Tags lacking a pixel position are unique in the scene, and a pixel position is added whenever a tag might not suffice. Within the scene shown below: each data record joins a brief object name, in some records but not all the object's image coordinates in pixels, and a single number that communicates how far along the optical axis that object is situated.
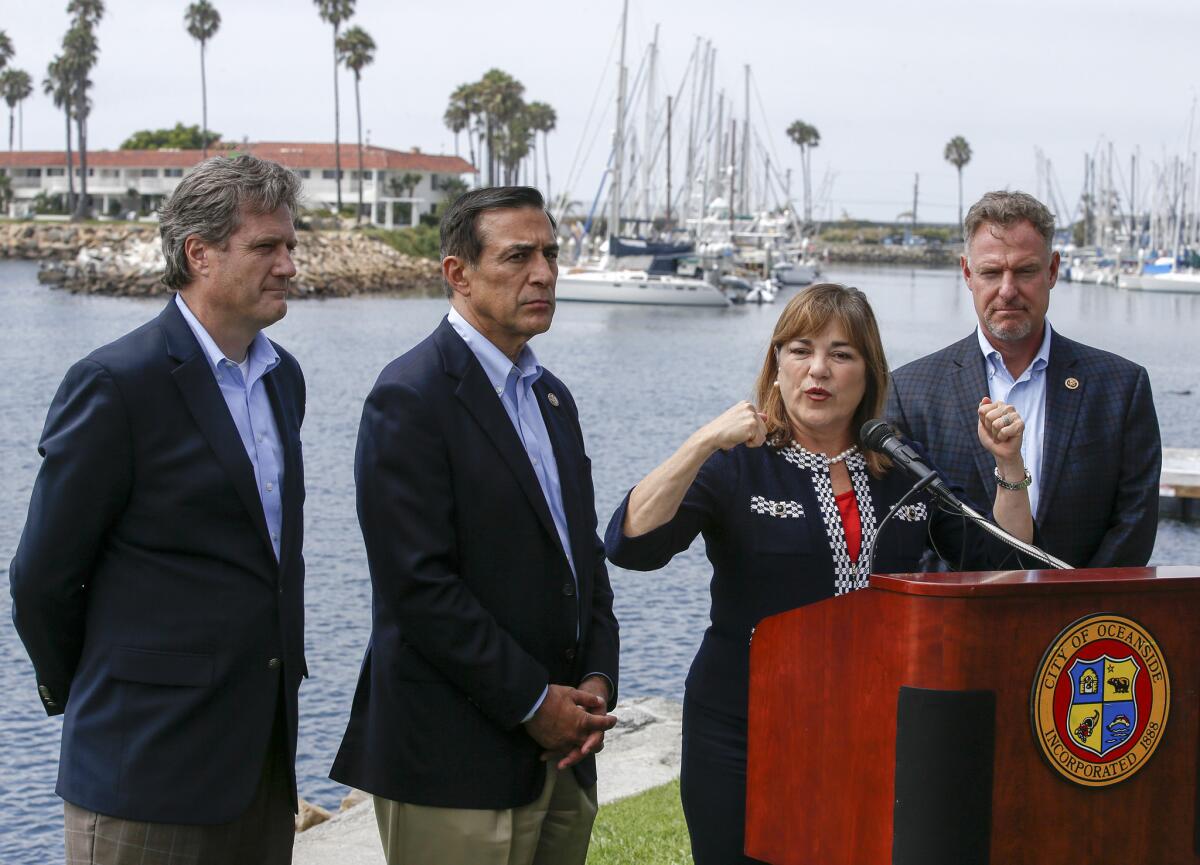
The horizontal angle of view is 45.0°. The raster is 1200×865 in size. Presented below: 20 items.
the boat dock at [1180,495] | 18.02
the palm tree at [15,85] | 109.31
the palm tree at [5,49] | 105.61
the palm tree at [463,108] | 92.88
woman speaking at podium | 3.37
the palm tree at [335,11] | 82.69
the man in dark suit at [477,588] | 3.25
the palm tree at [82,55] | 87.81
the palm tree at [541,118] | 105.19
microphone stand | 2.83
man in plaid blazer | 3.97
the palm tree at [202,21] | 86.62
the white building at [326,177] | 104.38
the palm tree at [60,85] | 92.25
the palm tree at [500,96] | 90.56
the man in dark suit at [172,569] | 3.12
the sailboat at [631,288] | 66.38
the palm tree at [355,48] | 84.62
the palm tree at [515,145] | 98.25
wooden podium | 2.47
